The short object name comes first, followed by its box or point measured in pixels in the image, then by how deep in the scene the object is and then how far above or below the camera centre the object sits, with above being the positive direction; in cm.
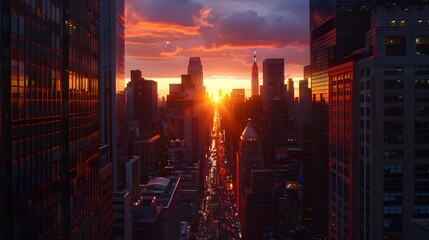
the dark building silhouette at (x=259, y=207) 18075 -3523
